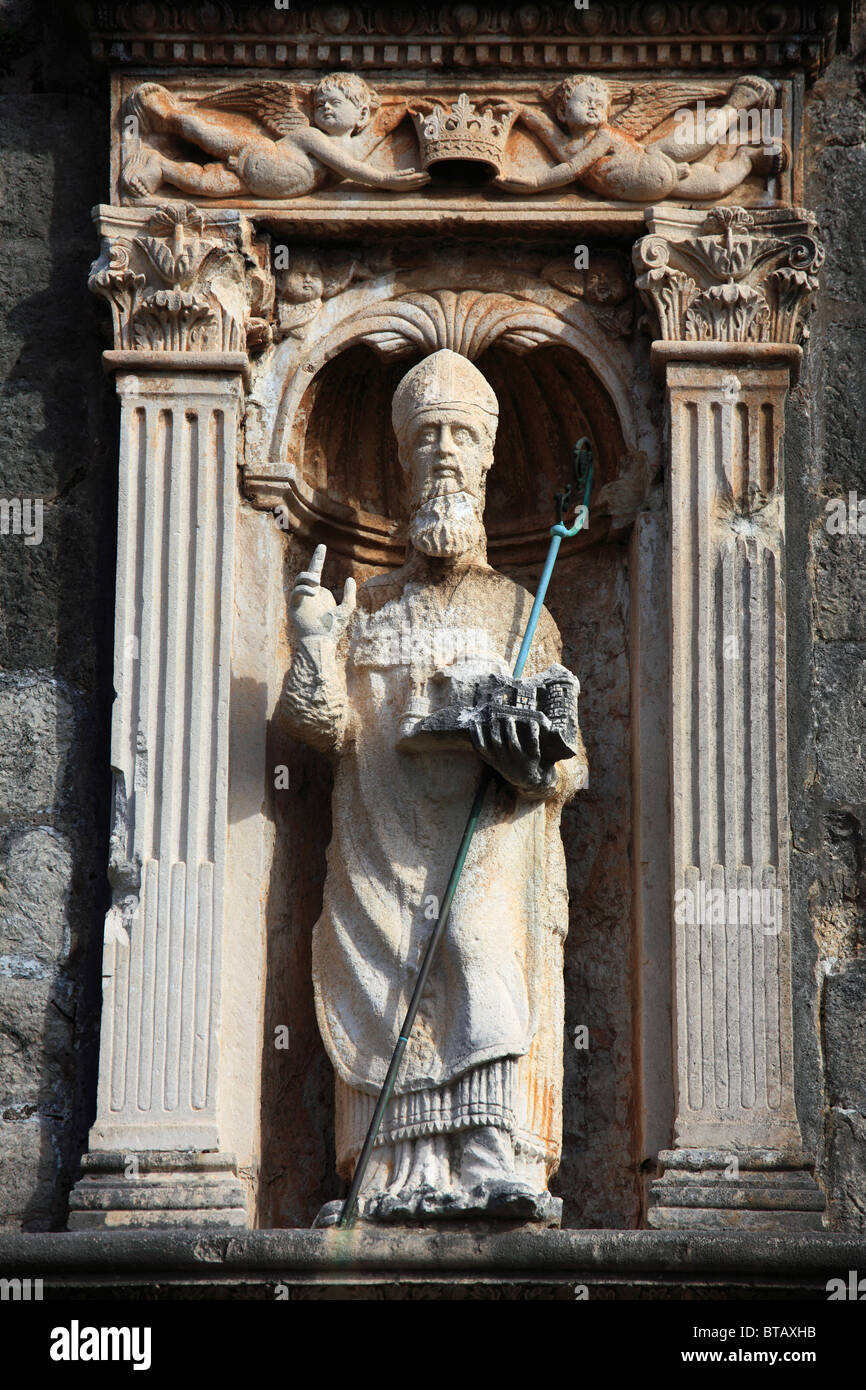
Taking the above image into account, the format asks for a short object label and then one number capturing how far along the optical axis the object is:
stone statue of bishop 13.93
